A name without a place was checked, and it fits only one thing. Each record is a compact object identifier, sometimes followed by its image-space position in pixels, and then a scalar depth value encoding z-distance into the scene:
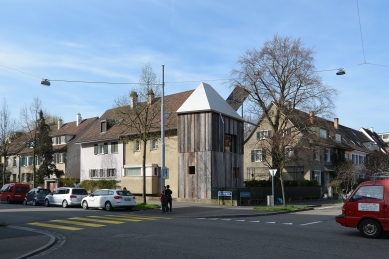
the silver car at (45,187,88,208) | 30.61
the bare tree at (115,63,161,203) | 29.07
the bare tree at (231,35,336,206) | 36.78
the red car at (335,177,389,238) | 13.71
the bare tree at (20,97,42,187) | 46.18
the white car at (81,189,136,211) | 27.09
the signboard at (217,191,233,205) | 31.53
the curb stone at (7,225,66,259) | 11.46
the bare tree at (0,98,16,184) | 48.34
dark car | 34.09
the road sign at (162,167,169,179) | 25.75
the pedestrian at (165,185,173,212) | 25.02
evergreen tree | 50.97
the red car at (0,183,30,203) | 38.22
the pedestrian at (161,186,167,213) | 24.94
